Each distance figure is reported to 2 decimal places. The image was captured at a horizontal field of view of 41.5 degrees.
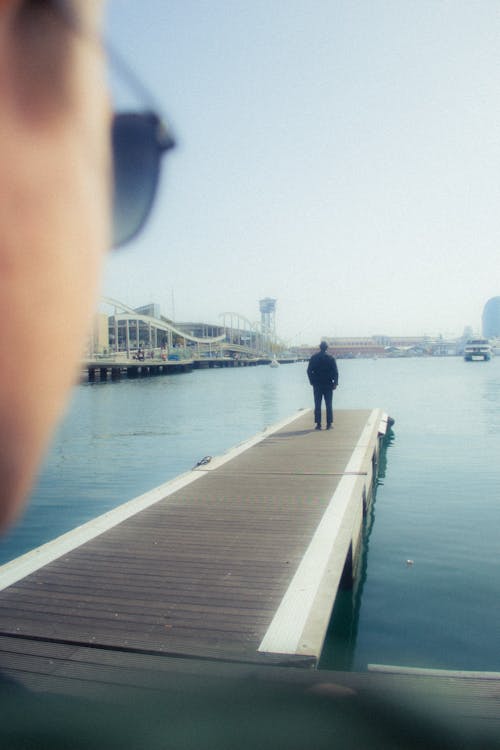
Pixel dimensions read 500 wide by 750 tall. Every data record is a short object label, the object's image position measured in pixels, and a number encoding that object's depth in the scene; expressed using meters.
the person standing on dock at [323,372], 15.03
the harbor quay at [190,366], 70.81
